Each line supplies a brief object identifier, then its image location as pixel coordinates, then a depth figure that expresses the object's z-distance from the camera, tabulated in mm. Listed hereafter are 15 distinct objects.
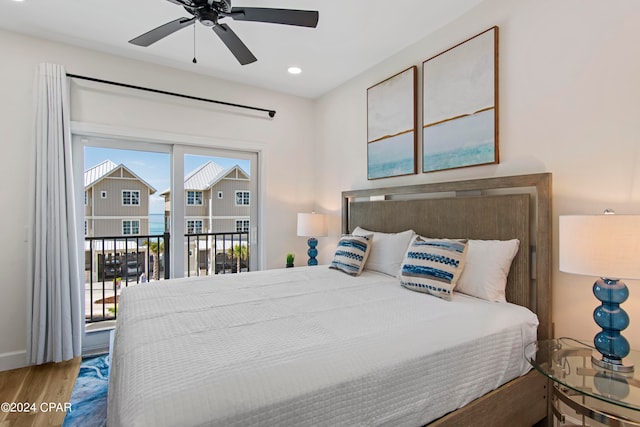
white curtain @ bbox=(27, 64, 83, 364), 2549
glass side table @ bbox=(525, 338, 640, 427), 1175
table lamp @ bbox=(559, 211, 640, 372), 1293
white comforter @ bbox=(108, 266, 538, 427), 935
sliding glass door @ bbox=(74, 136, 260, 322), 3045
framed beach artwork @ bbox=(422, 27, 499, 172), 2156
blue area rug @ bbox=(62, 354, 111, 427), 1941
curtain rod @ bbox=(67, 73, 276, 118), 2771
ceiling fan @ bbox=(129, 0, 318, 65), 1753
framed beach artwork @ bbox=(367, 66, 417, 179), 2748
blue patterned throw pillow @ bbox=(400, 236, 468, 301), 1885
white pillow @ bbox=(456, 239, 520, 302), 1876
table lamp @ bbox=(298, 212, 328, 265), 3457
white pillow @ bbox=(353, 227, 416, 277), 2508
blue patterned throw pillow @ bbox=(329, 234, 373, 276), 2578
